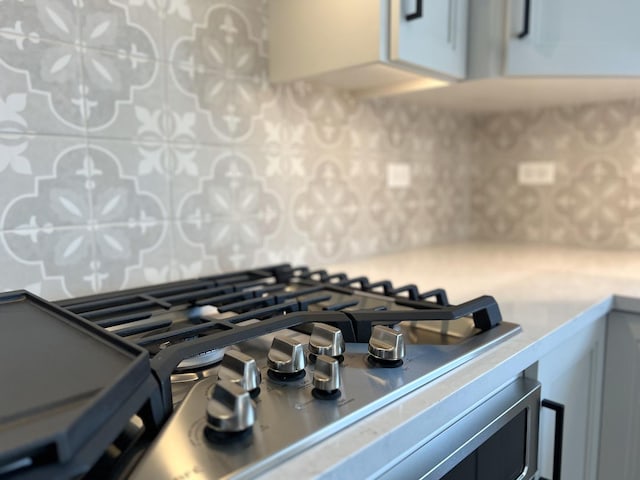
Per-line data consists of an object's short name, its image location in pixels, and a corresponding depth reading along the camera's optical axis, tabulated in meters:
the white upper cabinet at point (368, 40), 0.95
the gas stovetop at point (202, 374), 0.37
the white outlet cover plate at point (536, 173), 1.73
